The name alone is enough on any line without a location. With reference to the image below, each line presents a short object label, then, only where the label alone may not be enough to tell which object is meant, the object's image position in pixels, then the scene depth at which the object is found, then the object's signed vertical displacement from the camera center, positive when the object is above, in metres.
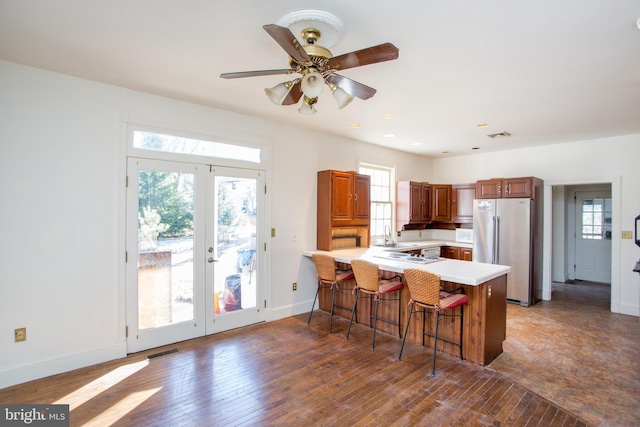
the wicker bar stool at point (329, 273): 4.07 -0.81
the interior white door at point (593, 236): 6.72 -0.50
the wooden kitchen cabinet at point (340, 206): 4.72 +0.09
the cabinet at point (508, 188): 5.34 +0.44
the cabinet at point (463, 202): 6.38 +0.22
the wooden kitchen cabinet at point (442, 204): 6.61 +0.18
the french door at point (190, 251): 3.37 -0.46
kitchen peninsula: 3.11 -1.00
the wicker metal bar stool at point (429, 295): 3.01 -0.81
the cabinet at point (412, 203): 6.14 +0.19
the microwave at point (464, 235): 6.32 -0.45
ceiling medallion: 1.98 +1.22
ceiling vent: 4.85 +1.21
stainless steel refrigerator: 5.24 -0.50
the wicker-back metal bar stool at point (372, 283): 3.55 -0.83
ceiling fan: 1.86 +0.95
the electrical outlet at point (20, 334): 2.74 -1.07
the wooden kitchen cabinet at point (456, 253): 6.11 -0.79
